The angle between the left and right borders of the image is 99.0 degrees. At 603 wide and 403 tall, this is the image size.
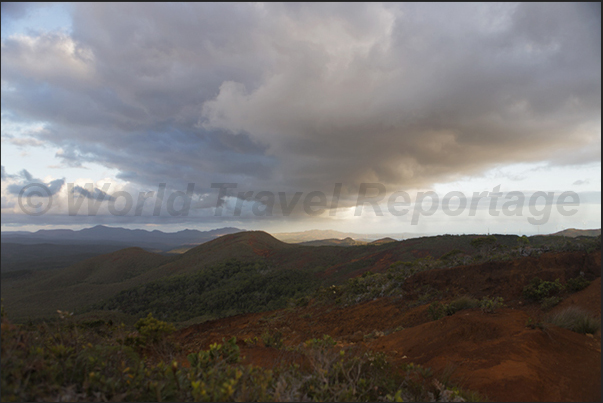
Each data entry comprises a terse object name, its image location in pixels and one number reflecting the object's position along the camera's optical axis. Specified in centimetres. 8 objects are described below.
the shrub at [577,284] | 878
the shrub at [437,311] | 965
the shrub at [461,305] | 938
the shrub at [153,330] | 581
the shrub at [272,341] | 744
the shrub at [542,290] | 910
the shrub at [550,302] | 844
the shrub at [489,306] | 827
